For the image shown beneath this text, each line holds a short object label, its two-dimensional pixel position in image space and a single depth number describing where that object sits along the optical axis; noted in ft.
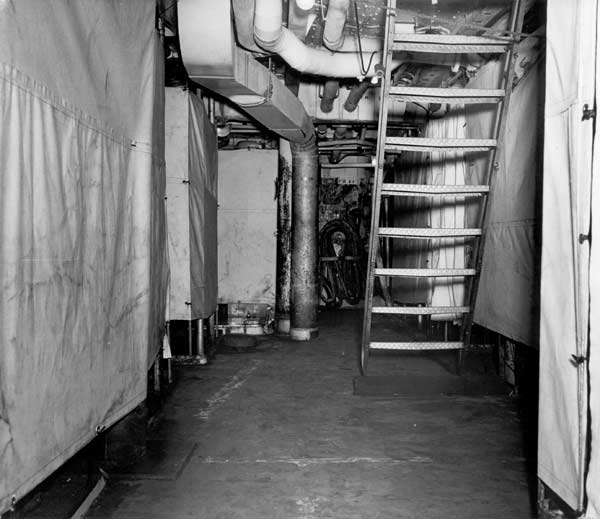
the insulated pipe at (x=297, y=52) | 9.18
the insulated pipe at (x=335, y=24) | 9.62
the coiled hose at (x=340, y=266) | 27.58
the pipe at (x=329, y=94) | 15.55
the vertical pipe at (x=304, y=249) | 19.29
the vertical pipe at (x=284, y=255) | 20.34
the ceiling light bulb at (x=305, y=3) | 8.93
